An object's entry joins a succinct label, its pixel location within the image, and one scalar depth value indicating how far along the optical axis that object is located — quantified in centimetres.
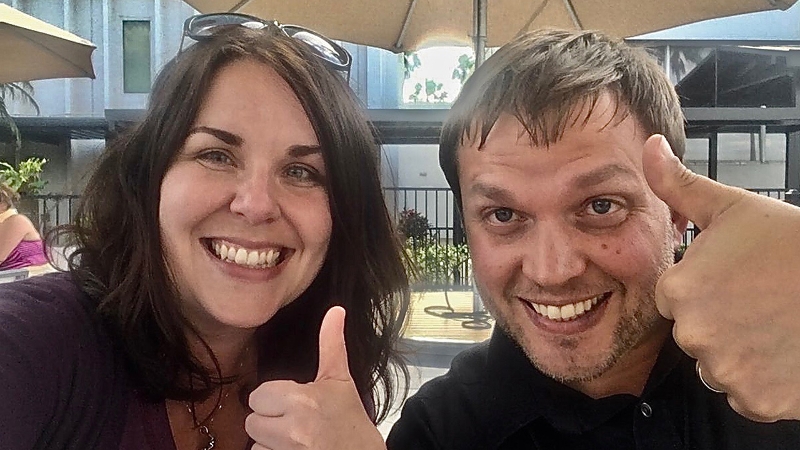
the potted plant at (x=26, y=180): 444
